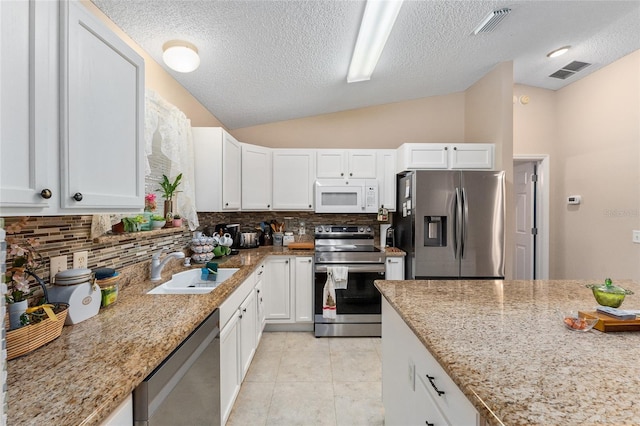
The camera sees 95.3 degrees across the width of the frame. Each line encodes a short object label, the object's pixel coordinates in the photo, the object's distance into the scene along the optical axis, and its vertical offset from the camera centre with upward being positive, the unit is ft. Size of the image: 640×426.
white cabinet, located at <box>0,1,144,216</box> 2.37 +0.99
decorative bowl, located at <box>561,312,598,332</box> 3.37 -1.30
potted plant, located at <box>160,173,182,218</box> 7.30 +0.57
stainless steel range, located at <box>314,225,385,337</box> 9.89 -2.88
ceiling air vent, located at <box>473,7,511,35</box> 7.14 +4.90
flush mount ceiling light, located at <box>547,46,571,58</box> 9.53 +5.37
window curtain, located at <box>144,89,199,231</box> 6.23 +1.72
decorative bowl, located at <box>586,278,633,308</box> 3.83 -1.09
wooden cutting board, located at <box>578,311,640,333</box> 3.36 -1.30
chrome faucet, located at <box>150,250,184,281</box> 6.21 -1.17
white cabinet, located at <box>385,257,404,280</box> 10.12 -1.94
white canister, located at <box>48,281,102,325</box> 3.71 -1.12
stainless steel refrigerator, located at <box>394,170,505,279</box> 9.66 -0.32
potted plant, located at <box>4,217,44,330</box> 3.15 -0.70
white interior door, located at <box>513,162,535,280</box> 13.02 -0.40
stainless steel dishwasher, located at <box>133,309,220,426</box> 2.87 -2.07
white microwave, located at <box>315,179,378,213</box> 11.12 +0.59
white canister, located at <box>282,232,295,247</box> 11.71 -1.08
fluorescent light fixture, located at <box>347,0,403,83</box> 5.72 +4.08
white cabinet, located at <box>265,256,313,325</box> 10.14 -2.72
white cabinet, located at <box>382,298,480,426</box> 2.92 -2.20
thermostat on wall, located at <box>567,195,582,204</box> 11.35 +0.53
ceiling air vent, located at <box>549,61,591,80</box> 10.52 +5.35
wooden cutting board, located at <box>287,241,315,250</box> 10.63 -1.24
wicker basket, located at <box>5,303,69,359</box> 2.84 -1.29
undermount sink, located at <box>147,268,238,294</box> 5.85 -1.57
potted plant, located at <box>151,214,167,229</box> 6.44 -0.20
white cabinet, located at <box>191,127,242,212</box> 8.75 +1.34
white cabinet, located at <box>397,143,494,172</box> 10.42 +2.02
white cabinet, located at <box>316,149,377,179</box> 11.34 +1.92
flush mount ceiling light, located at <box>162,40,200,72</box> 6.09 +3.32
